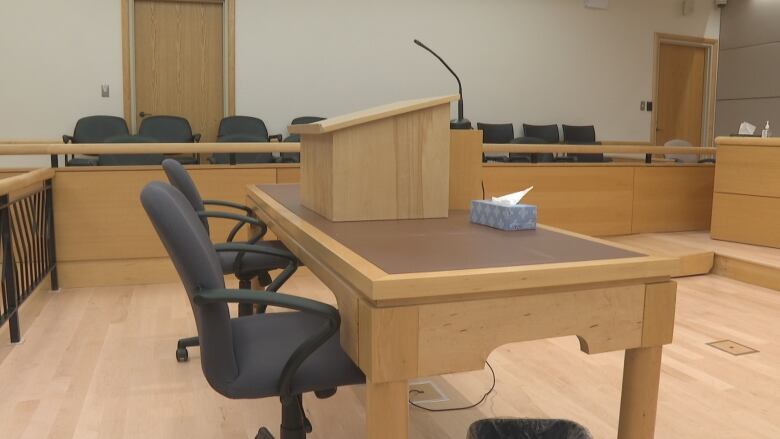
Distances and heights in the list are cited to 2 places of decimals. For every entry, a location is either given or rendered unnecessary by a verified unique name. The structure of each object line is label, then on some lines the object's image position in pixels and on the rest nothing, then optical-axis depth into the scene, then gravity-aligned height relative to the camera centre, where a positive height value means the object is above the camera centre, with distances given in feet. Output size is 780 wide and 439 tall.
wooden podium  5.90 -0.22
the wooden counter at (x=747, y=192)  14.46 -1.01
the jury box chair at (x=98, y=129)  19.96 +0.10
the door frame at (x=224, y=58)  20.95 +2.35
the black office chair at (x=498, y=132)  24.73 +0.29
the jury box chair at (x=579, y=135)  26.55 +0.27
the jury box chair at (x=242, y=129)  21.02 +0.20
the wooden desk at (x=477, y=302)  4.00 -1.02
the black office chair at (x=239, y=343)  4.36 -1.44
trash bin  5.60 -2.39
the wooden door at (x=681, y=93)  30.12 +2.31
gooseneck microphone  7.18 +0.16
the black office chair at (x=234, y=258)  8.07 -1.51
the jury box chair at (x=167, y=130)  20.59 +0.11
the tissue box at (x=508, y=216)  5.81 -0.65
